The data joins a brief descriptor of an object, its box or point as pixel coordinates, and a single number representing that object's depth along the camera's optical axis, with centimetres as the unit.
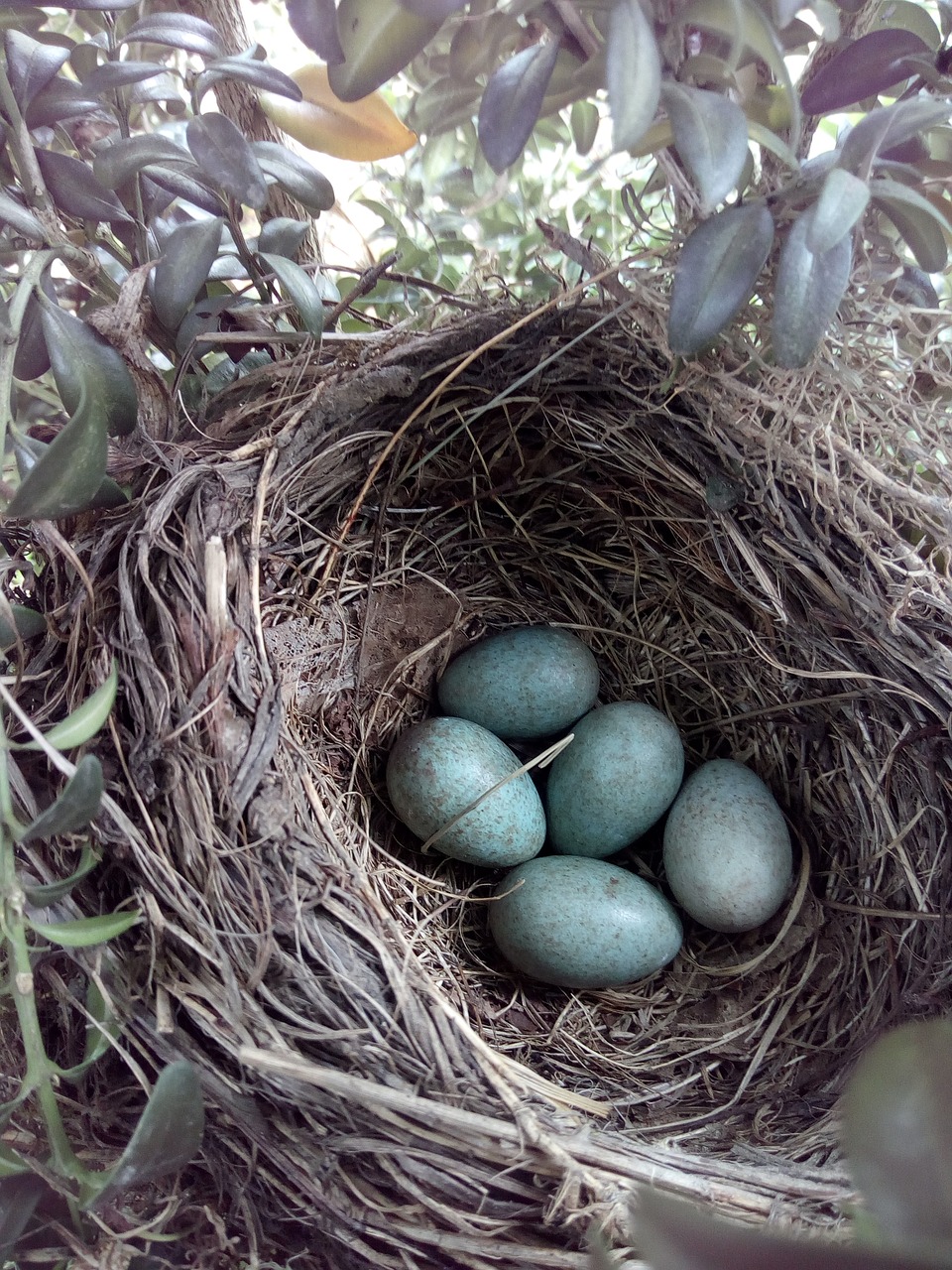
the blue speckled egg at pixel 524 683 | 17
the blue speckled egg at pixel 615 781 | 17
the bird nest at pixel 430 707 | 11
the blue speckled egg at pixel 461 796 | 16
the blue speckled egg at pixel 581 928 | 15
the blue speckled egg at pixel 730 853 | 16
